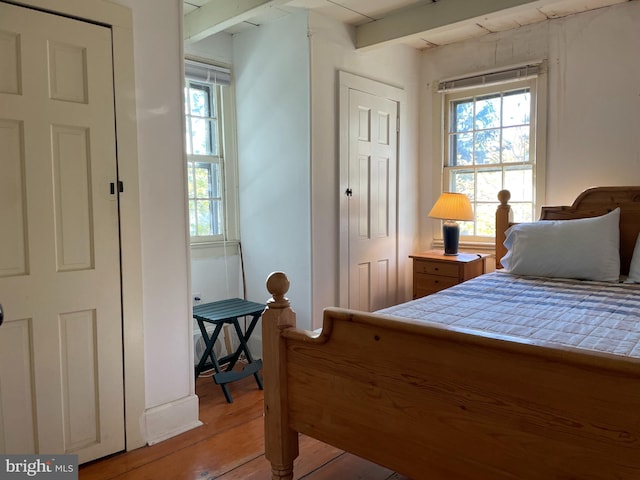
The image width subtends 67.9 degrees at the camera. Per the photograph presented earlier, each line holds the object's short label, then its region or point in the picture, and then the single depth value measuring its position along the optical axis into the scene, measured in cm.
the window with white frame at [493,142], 353
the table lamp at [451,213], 360
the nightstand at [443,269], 348
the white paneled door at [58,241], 187
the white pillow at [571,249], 273
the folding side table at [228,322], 284
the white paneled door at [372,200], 350
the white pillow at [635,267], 262
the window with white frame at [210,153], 337
